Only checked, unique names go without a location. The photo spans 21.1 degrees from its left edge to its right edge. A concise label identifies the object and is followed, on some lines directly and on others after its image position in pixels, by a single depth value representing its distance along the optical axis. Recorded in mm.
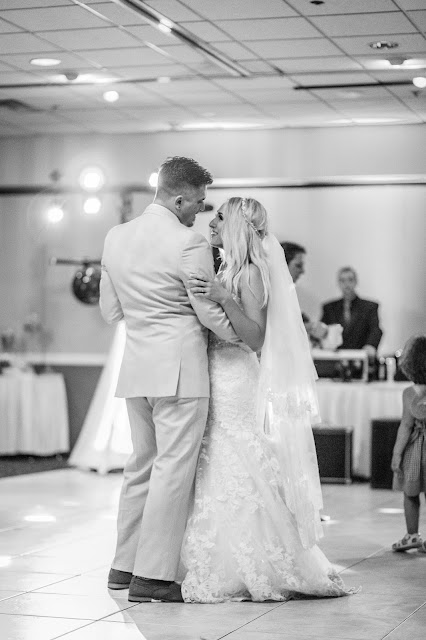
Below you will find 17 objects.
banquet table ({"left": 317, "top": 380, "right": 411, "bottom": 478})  8969
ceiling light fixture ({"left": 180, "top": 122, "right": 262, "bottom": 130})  10586
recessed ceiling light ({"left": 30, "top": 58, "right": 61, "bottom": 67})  8266
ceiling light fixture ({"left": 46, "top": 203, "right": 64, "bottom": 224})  11086
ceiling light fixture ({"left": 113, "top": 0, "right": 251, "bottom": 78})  6867
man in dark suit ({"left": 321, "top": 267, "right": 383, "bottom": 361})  9859
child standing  5508
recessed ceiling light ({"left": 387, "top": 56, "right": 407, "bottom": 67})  8084
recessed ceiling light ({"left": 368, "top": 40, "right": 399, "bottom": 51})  7648
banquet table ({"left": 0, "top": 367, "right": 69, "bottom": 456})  10383
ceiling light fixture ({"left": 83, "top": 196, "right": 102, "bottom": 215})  10953
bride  4164
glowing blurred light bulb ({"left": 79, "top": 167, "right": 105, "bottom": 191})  10773
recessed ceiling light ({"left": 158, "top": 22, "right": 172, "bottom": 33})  7275
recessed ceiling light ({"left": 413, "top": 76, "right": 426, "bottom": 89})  8644
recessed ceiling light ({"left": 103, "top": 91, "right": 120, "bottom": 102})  9312
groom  4133
